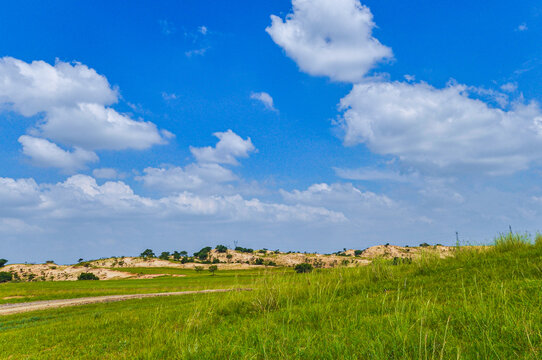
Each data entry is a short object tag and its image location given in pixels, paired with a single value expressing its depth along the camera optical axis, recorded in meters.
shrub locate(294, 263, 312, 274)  87.88
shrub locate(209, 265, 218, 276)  115.16
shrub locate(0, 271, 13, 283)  114.91
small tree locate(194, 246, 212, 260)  192.60
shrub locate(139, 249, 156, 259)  185.98
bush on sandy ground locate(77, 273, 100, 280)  106.62
